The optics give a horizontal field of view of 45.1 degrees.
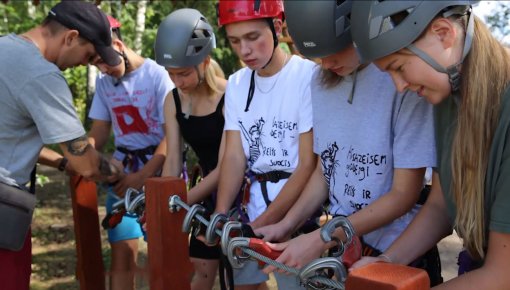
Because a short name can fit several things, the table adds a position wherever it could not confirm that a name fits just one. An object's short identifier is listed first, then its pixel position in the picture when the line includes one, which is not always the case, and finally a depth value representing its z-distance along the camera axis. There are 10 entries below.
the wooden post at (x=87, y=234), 3.94
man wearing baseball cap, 3.01
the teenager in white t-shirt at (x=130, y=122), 4.29
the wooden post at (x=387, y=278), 1.37
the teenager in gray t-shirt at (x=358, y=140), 2.25
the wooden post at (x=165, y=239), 2.36
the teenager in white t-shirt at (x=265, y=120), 2.90
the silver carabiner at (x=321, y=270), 1.72
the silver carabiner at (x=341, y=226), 1.91
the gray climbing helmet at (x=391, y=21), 1.75
